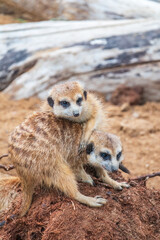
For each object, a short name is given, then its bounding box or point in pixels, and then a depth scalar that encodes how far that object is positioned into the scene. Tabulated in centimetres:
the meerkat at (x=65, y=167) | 466
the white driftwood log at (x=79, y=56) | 1027
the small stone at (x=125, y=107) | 1057
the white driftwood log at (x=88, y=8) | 1247
